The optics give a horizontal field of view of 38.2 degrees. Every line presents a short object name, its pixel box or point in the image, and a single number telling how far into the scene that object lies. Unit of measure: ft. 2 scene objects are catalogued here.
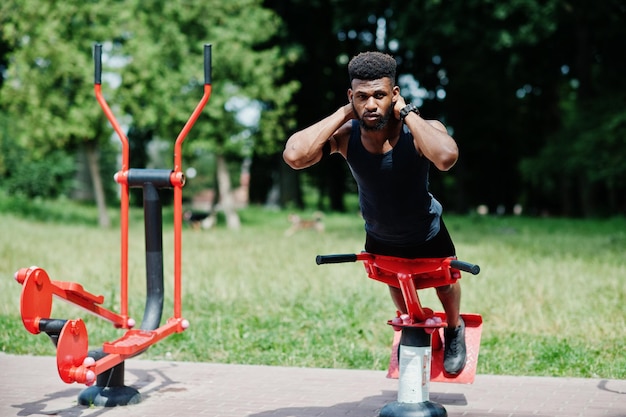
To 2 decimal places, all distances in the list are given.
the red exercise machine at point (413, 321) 15.72
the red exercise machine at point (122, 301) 16.67
